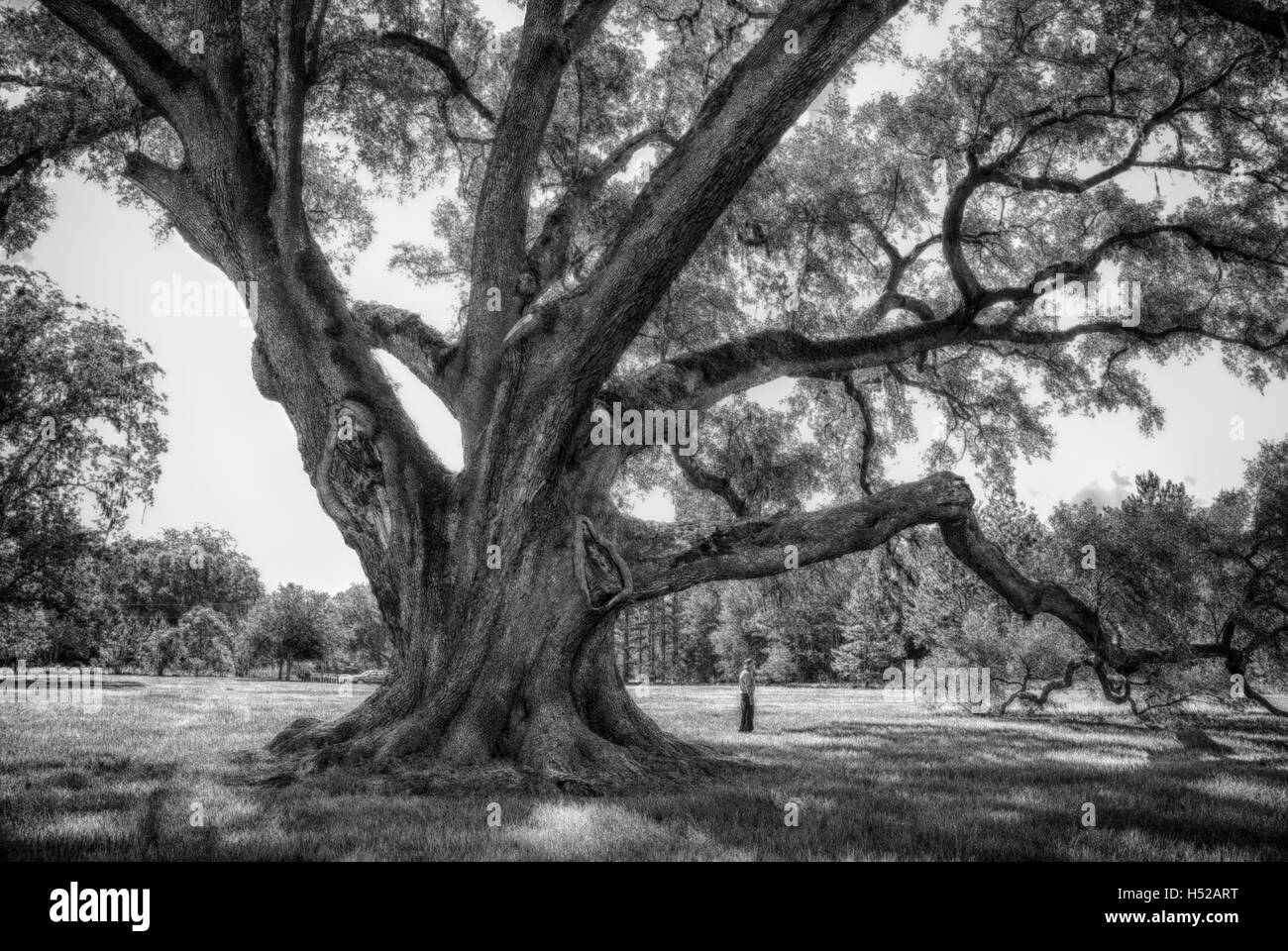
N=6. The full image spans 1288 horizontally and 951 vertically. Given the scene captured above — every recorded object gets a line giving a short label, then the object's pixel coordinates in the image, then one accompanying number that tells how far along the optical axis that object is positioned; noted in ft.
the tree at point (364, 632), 261.24
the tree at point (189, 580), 196.33
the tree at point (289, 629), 202.08
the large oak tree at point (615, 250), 27.14
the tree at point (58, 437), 53.67
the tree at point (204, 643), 171.94
